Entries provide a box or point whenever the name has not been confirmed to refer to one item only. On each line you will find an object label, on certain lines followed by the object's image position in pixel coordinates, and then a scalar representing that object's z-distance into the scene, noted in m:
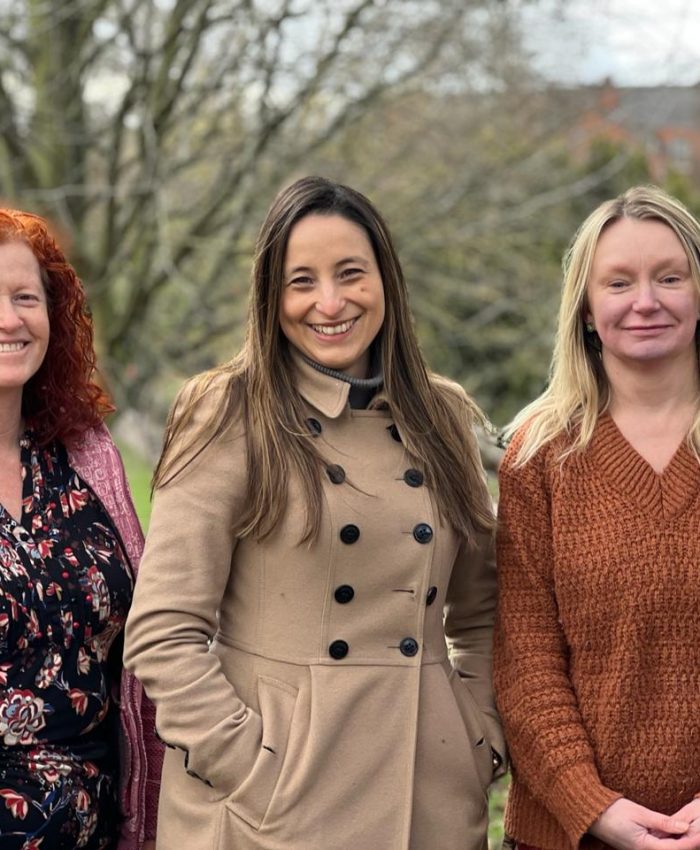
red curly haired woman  2.79
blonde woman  2.83
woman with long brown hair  2.75
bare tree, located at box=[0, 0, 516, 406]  9.27
